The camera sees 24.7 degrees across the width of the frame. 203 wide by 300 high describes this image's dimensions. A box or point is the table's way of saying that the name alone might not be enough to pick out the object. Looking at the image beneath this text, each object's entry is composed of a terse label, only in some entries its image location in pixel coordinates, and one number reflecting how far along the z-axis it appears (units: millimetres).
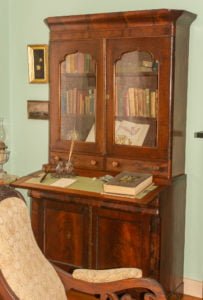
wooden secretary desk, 2730
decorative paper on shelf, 2932
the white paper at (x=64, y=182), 2887
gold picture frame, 3461
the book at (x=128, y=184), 2619
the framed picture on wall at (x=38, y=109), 3537
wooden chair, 1855
